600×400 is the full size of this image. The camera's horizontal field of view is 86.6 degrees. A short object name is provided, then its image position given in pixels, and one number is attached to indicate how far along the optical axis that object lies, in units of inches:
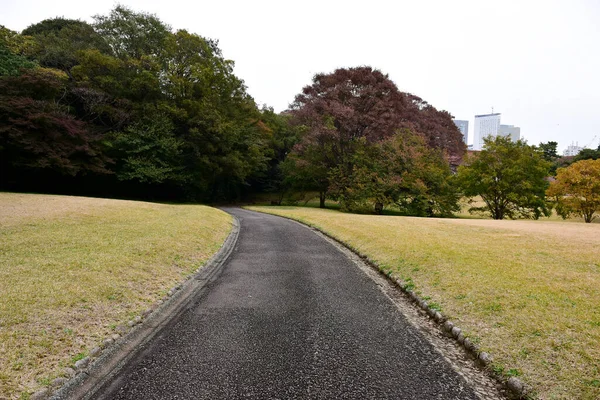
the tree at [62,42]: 1191.6
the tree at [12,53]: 965.8
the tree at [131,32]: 1311.5
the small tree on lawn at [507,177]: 1156.5
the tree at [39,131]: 891.4
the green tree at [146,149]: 1172.5
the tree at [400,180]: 1164.5
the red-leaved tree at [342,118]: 1174.3
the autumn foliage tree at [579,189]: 1053.8
